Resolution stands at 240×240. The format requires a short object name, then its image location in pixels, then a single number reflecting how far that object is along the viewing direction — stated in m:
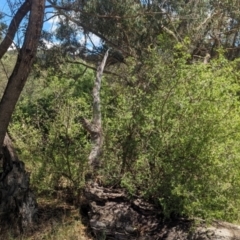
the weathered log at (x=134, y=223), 4.02
